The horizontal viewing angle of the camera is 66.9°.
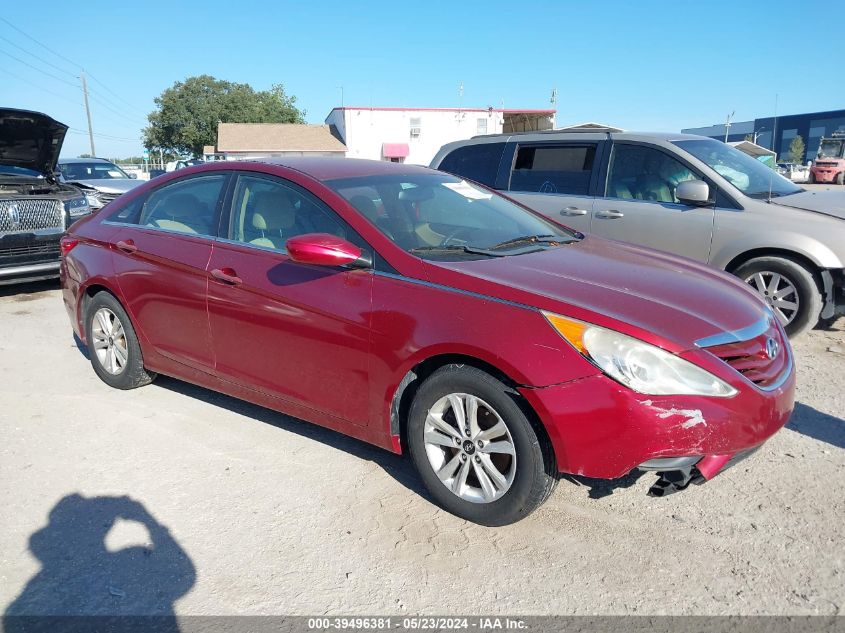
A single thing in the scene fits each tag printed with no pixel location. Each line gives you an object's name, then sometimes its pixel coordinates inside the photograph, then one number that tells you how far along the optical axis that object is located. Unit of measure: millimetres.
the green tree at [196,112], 59594
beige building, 49906
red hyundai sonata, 2516
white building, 49625
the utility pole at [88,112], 49594
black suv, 7391
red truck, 34844
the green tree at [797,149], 70875
